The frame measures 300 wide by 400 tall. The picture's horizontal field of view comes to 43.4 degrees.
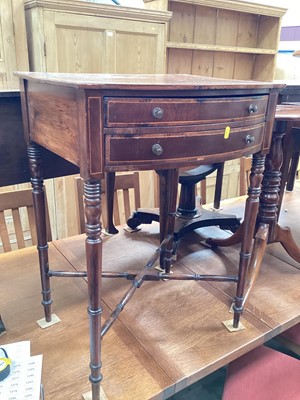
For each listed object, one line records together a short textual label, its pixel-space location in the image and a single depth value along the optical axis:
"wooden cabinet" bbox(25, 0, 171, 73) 2.16
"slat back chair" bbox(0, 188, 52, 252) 1.44
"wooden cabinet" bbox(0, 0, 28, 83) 2.15
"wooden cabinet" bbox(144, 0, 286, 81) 3.08
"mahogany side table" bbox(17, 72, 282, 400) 0.75
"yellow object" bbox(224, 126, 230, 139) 0.90
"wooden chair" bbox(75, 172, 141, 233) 1.72
